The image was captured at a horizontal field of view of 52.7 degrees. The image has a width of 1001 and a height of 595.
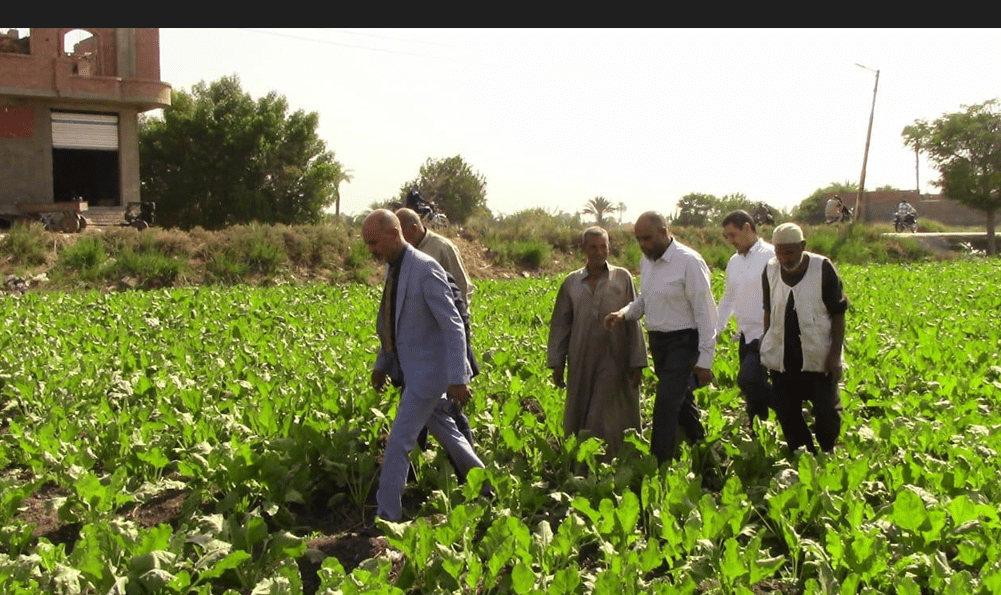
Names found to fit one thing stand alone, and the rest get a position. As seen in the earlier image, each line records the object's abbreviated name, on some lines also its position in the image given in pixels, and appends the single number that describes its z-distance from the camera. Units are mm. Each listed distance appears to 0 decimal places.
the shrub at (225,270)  25281
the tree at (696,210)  44444
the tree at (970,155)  43062
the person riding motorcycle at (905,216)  45312
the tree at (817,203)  59488
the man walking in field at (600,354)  6465
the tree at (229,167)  41000
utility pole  38875
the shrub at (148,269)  24106
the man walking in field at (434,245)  6633
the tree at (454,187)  52781
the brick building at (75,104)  31109
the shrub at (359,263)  27359
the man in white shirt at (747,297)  6863
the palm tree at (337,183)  44344
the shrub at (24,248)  23828
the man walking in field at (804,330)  5965
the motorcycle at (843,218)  43219
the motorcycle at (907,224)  45219
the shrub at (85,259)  23453
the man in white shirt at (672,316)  6039
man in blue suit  5484
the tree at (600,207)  63375
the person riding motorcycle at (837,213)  43094
